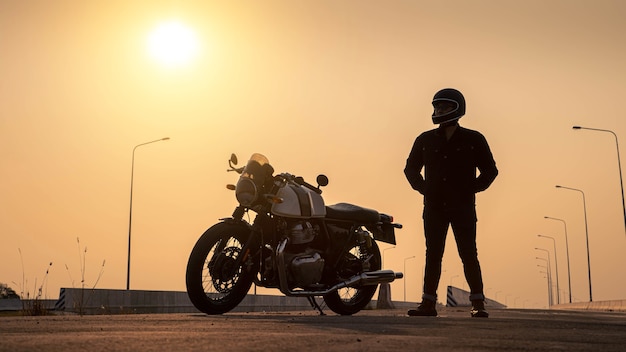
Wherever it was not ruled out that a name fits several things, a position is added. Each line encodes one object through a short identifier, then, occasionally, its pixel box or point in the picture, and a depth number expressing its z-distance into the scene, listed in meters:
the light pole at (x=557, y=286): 86.62
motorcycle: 9.99
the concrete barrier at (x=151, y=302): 23.67
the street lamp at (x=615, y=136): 46.97
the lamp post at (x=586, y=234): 57.70
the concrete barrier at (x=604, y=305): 36.22
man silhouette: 10.64
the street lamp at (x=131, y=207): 36.72
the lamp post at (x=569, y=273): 73.00
